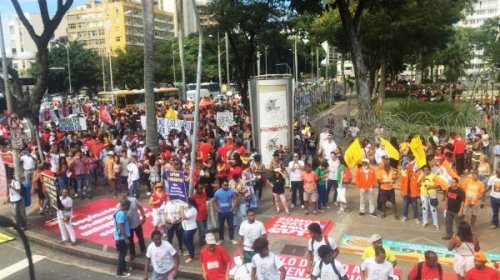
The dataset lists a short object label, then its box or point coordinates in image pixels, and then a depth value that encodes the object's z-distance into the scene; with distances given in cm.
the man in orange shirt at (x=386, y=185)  1228
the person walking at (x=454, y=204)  1041
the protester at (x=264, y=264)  705
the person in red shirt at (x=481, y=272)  656
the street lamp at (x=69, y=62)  6229
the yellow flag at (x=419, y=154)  1228
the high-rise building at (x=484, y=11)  14425
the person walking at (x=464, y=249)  746
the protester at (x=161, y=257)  814
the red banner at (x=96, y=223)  1202
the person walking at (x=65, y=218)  1109
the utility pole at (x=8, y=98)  1332
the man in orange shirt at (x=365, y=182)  1248
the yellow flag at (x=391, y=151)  1323
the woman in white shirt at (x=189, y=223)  993
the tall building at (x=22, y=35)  12280
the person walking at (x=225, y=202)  1077
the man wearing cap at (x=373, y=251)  702
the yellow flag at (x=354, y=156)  1312
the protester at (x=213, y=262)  755
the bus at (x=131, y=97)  5097
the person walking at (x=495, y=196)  1115
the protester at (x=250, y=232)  867
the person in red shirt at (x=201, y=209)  1055
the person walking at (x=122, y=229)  955
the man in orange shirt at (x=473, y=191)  1097
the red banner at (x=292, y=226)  1167
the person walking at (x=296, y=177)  1312
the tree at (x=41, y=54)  1806
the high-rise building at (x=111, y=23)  11431
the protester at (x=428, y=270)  669
